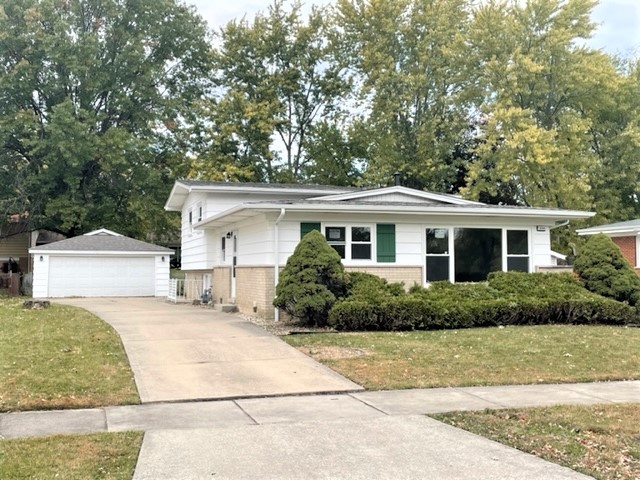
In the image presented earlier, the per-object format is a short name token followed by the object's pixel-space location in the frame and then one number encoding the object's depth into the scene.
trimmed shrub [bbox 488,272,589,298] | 13.84
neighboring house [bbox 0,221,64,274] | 32.06
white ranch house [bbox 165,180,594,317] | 14.51
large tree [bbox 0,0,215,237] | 28.89
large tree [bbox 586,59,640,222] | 28.08
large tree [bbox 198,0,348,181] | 33.91
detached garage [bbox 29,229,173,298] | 25.31
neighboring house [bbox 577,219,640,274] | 21.02
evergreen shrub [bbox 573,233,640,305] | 14.20
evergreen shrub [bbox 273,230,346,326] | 12.63
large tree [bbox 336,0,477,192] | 30.98
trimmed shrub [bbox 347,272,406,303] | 12.75
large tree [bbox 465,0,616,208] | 26.19
